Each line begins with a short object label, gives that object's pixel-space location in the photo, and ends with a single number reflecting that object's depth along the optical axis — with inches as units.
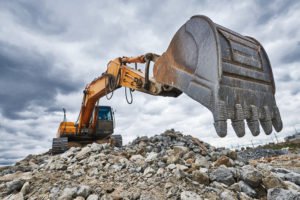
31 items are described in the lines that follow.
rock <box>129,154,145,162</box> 182.8
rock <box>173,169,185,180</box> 140.2
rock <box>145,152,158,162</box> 173.9
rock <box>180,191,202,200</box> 120.3
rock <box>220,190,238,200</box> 127.1
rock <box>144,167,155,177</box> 148.2
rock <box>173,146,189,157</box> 197.6
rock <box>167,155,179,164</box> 168.9
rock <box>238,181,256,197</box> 141.0
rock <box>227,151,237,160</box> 225.7
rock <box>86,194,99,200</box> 127.6
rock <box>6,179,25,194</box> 161.5
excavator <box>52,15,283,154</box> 114.9
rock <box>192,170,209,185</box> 142.9
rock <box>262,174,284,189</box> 146.1
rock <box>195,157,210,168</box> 170.8
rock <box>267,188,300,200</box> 127.2
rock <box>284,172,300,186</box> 175.8
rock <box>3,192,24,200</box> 147.1
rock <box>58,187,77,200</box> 131.0
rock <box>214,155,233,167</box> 180.7
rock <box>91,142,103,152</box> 220.6
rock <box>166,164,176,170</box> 156.1
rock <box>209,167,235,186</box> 148.6
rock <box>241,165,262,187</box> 149.3
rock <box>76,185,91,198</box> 131.8
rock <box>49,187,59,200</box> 137.5
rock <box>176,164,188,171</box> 156.9
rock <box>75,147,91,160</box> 209.5
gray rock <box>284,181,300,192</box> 155.2
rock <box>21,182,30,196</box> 154.3
